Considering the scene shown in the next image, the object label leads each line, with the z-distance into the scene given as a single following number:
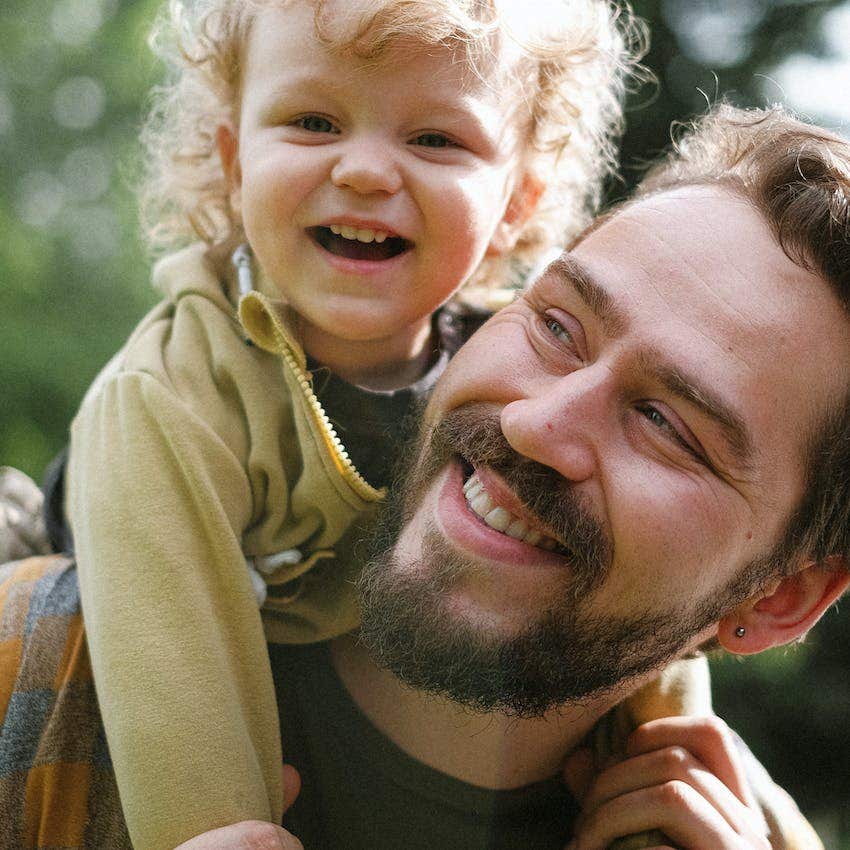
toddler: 0.60
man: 0.60
